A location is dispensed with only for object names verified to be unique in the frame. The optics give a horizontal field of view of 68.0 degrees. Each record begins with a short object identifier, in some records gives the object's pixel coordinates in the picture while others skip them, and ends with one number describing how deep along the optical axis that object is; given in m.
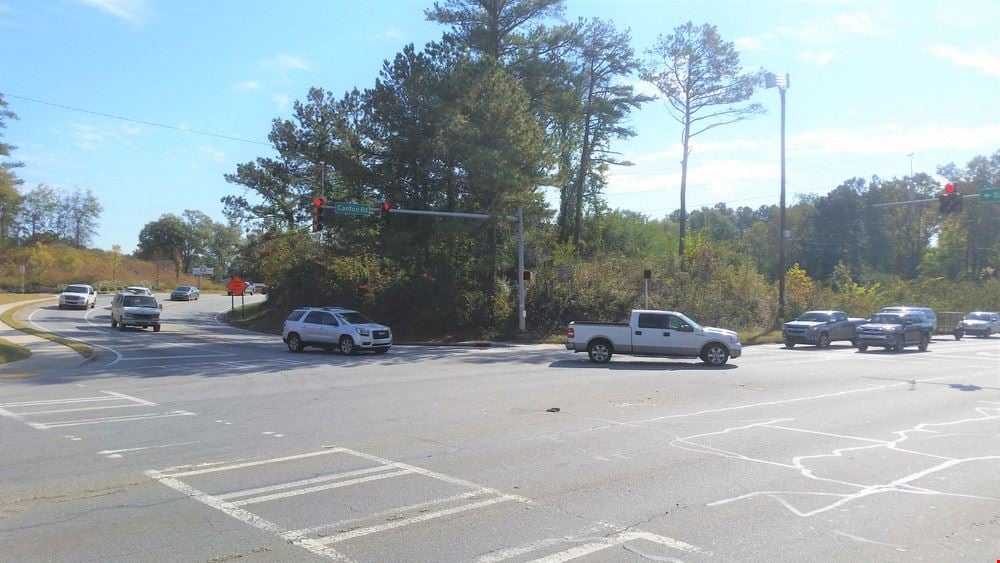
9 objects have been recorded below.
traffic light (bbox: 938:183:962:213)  25.53
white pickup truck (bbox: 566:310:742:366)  22.91
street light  37.41
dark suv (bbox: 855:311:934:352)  30.61
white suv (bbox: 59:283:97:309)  55.56
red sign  47.19
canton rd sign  30.05
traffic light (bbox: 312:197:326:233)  28.11
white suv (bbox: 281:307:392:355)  27.28
